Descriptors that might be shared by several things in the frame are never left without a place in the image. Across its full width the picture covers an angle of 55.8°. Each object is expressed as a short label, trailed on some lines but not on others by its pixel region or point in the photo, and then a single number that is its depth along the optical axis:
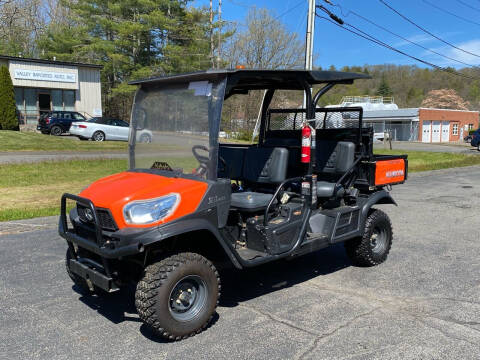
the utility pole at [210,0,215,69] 34.91
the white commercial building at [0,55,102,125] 27.66
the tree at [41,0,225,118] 34.44
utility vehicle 3.58
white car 23.11
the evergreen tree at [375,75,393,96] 93.12
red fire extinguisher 4.35
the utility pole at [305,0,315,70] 16.03
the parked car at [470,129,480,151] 33.75
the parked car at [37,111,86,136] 24.91
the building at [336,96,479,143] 51.25
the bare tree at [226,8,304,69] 35.31
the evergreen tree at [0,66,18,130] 24.44
